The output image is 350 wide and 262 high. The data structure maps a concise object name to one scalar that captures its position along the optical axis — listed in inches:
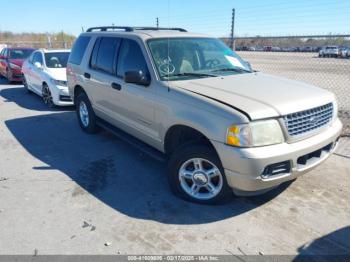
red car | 497.0
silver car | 118.6
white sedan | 317.7
